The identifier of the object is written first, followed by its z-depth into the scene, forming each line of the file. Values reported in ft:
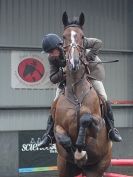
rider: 31.43
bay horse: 29.93
